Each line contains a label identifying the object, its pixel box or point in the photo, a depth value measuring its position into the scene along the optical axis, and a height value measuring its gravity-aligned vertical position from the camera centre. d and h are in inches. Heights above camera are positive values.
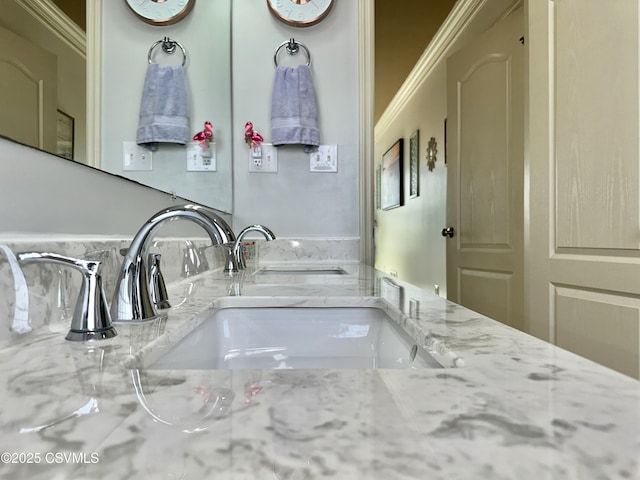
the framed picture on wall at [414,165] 156.8 +28.6
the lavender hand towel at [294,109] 66.6 +20.7
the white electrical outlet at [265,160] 70.0 +13.3
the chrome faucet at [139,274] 21.2 -1.6
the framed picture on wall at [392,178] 181.6 +29.1
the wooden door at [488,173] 81.3 +14.4
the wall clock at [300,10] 68.9 +36.9
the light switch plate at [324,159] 70.4 +13.5
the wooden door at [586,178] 50.3 +8.2
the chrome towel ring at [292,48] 69.5 +31.1
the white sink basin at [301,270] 58.2 -3.9
